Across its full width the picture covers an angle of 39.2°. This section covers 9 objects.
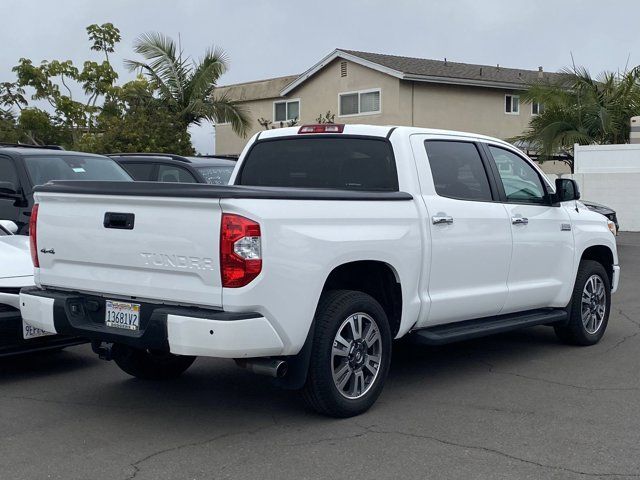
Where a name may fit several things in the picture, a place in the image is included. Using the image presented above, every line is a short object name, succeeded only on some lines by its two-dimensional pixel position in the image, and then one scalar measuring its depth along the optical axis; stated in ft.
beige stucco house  105.19
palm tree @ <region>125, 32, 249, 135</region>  95.30
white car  21.90
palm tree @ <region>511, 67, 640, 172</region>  82.58
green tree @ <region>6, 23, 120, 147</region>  111.96
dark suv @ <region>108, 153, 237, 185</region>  39.17
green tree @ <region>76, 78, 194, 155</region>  81.56
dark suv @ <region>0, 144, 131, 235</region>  33.53
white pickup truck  17.15
